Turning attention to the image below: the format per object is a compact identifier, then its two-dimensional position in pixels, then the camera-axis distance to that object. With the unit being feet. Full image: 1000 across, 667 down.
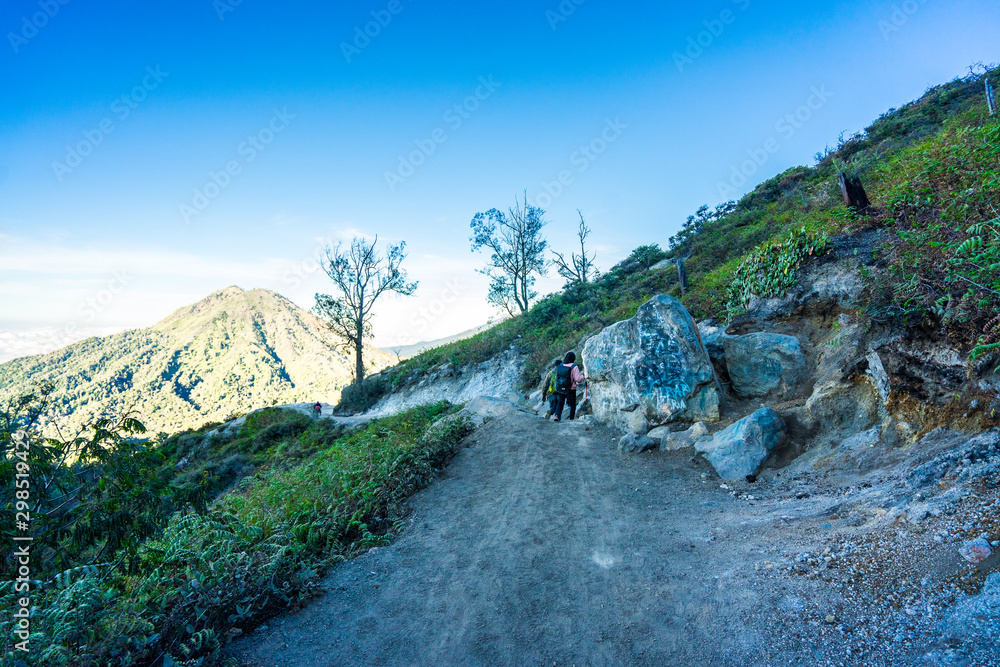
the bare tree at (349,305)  100.83
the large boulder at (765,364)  27.32
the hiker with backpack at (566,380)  37.29
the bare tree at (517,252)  120.57
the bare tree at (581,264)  95.09
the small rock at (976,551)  9.66
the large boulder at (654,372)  29.32
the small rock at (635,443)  27.61
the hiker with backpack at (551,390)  37.83
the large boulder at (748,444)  21.39
